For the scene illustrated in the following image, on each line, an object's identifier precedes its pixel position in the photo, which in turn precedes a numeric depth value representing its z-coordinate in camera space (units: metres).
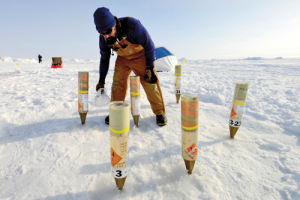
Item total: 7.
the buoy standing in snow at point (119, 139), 1.15
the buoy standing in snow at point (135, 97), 2.43
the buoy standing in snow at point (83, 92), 2.26
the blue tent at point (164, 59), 10.09
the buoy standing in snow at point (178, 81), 3.61
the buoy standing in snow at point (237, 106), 1.95
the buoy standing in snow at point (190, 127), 1.35
